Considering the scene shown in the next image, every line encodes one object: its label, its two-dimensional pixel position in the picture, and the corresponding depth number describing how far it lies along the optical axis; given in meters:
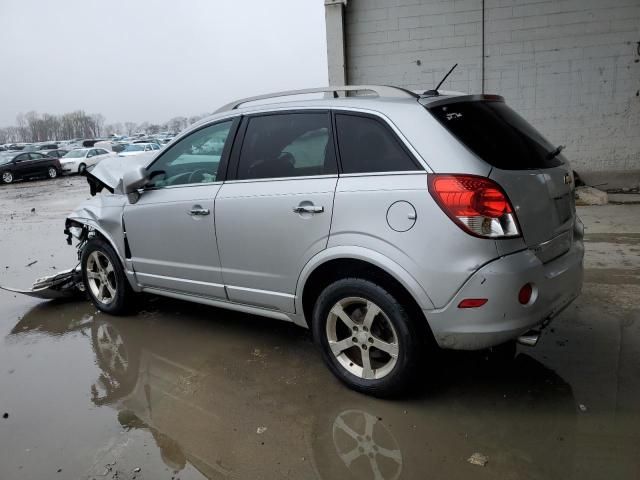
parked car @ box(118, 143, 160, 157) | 29.80
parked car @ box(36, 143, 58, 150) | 48.81
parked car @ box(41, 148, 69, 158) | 27.91
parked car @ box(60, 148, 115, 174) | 27.33
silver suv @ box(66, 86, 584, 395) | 2.77
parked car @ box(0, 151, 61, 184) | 24.52
